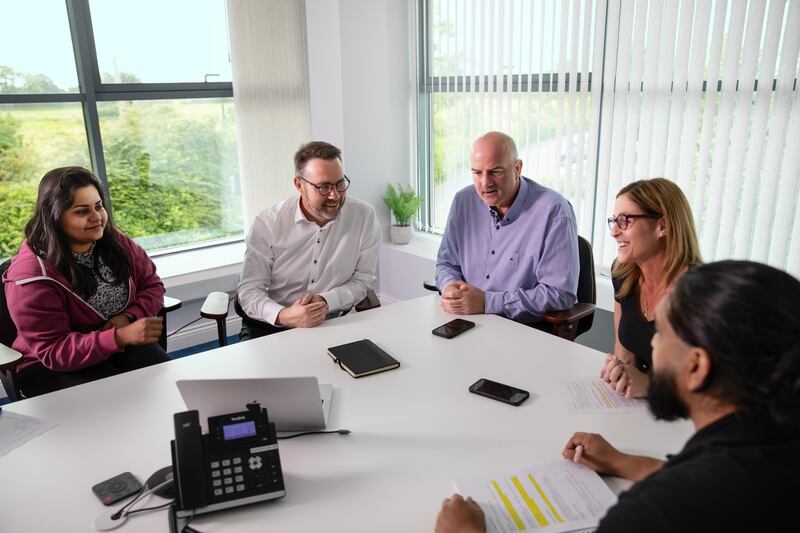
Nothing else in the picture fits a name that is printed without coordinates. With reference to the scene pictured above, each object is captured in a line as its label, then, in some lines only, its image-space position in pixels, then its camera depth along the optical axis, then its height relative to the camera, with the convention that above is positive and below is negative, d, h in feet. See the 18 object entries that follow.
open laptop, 4.40 -2.30
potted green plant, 13.62 -2.82
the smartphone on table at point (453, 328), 6.68 -2.75
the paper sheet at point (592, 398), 5.07 -2.73
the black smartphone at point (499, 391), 5.20 -2.70
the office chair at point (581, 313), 7.62 -2.97
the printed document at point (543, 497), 3.76 -2.70
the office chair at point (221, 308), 7.52 -2.80
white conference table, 3.91 -2.71
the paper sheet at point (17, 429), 4.71 -2.68
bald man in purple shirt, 7.63 -2.27
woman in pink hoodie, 6.58 -2.38
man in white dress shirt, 8.29 -2.35
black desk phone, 3.85 -2.46
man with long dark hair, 2.56 -1.55
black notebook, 5.80 -2.70
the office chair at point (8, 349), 6.23 -2.74
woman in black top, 6.07 -1.77
